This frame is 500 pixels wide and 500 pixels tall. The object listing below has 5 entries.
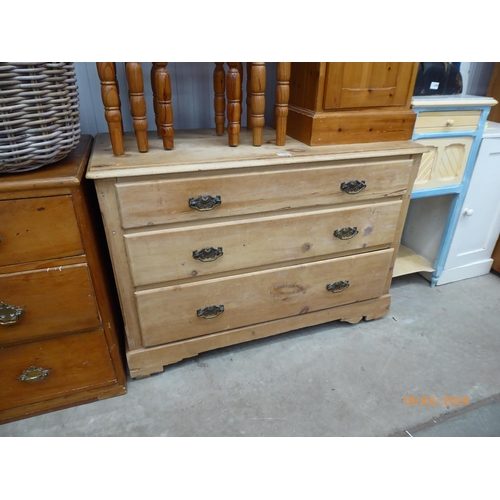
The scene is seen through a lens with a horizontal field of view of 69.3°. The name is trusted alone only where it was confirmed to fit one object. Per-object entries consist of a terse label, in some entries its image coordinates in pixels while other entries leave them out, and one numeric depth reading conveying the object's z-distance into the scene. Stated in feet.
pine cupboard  4.53
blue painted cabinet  5.46
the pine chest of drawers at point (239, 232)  3.96
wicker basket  3.03
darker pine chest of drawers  3.44
